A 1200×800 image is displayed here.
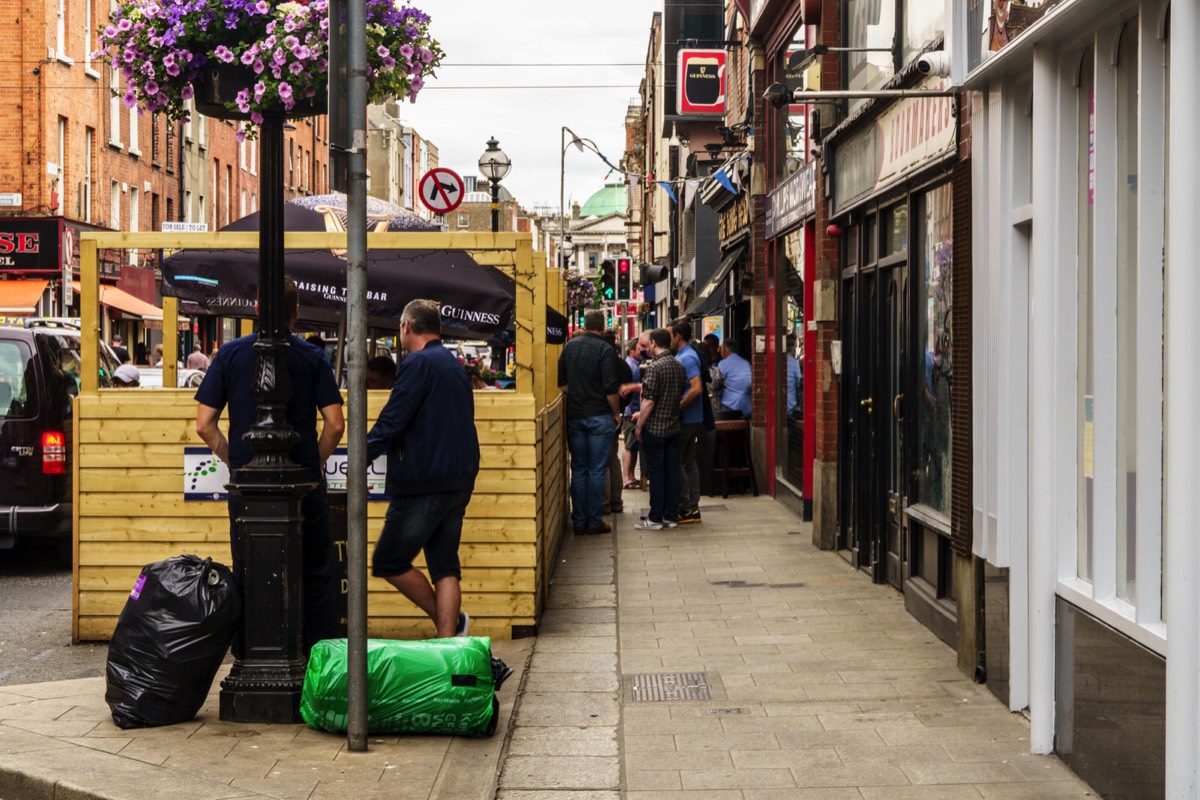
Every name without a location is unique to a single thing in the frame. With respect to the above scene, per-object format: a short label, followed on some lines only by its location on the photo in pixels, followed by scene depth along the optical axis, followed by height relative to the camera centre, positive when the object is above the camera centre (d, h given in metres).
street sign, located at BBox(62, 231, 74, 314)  32.01 +2.63
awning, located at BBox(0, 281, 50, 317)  33.59 +2.04
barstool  18.14 -0.64
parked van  12.18 -0.38
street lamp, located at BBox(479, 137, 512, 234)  22.39 +3.16
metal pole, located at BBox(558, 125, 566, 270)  48.86 +6.81
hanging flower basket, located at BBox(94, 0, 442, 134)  7.15 +1.54
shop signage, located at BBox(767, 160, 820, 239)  14.38 +1.86
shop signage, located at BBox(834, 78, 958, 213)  9.23 +1.60
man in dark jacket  7.89 -0.41
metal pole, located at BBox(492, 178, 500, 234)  18.19 +2.25
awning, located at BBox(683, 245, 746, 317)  21.77 +1.58
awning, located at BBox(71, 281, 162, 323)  38.84 +2.16
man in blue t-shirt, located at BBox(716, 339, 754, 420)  18.50 +0.06
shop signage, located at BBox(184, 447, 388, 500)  9.08 -0.48
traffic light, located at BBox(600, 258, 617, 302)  41.19 +2.98
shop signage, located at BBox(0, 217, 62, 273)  34.25 +3.02
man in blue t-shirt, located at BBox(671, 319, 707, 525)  15.31 -0.28
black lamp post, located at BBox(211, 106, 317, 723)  6.94 -0.63
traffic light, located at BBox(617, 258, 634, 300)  41.56 +2.91
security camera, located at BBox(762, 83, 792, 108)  11.02 +2.03
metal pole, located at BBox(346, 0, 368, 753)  6.12 +0.16
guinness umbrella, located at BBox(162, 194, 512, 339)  9.56 +0.65
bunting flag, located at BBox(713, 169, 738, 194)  20.75 +2.77
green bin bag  6.64 -1.23
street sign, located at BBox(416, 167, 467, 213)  18.66 +2.33
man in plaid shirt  14.73 -0.32
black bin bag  6.78 -1.06
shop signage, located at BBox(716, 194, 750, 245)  20.45 +2.32
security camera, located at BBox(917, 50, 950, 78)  8.64 +1.77
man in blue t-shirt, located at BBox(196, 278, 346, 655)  7.53 -0.14
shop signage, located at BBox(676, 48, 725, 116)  30.77 +5.87
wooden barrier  9.08 -0.67
